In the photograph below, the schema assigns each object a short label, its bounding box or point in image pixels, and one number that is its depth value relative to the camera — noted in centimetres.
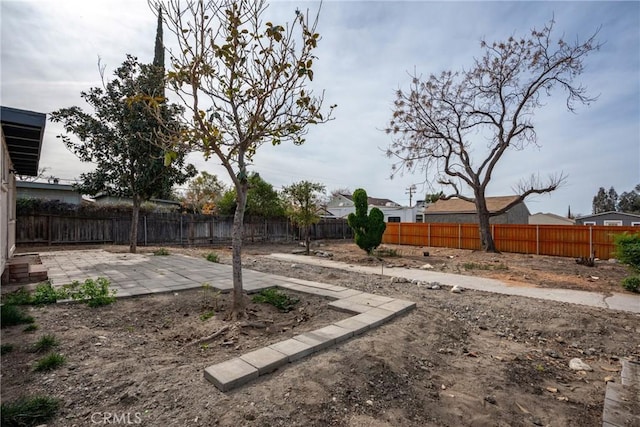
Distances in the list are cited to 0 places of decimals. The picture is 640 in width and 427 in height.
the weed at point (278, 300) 390
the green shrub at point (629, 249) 612
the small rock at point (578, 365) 275
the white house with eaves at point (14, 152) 439
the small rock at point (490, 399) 209
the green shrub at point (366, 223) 1123
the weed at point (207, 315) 336
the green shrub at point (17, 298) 362
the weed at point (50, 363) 212
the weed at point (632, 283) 601
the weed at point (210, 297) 379
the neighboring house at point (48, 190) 1599
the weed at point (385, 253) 1175
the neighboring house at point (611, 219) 2109
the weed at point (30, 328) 282
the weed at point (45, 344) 243
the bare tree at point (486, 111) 1167
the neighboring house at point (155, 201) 1911
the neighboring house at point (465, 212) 2322
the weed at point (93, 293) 376
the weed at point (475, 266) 886
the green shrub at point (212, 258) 839
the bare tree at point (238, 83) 315
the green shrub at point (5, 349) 237
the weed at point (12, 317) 297
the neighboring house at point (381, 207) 2864
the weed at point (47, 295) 370
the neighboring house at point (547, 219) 2948
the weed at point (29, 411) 156
